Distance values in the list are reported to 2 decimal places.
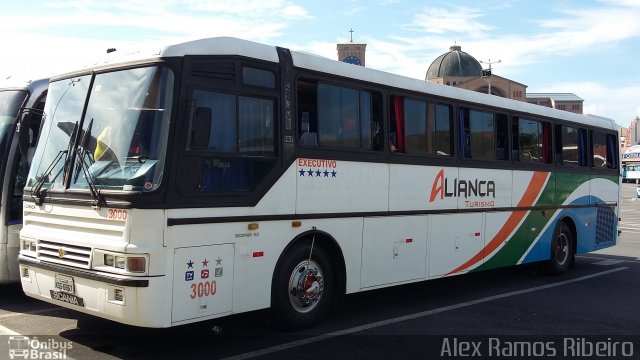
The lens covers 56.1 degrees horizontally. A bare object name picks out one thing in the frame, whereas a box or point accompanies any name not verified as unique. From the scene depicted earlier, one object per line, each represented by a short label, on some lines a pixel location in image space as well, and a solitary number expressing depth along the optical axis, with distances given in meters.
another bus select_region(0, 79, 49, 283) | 7.59
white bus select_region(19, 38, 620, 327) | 5.38
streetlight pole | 36.88
